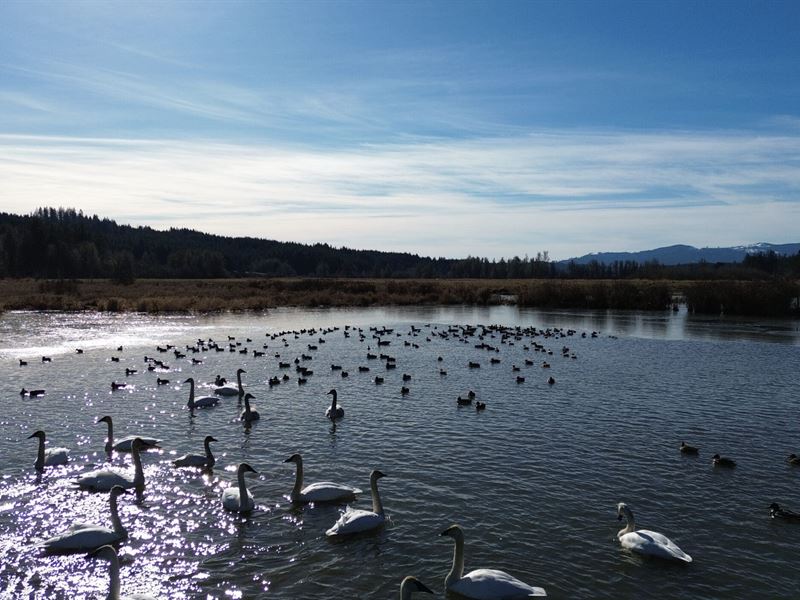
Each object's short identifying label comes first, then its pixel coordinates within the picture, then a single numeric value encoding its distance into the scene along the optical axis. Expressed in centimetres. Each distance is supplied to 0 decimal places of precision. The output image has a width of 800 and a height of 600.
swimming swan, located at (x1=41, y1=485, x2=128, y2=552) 1039
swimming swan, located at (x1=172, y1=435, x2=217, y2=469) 1447
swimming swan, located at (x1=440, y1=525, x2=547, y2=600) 905
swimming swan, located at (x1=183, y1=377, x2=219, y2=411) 2044
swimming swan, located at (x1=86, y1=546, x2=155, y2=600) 846
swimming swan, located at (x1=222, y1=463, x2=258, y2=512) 1198
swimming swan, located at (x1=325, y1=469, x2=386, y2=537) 1108
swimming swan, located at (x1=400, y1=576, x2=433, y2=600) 841
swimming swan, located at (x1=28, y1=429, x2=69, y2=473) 1403
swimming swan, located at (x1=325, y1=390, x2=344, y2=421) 1882
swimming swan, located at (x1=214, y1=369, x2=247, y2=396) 2239
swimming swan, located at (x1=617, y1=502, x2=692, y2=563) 1027
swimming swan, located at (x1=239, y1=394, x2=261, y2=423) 1825
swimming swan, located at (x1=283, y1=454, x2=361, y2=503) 1245
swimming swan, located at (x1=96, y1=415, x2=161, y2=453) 1541
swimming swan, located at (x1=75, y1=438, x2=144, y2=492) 1303
